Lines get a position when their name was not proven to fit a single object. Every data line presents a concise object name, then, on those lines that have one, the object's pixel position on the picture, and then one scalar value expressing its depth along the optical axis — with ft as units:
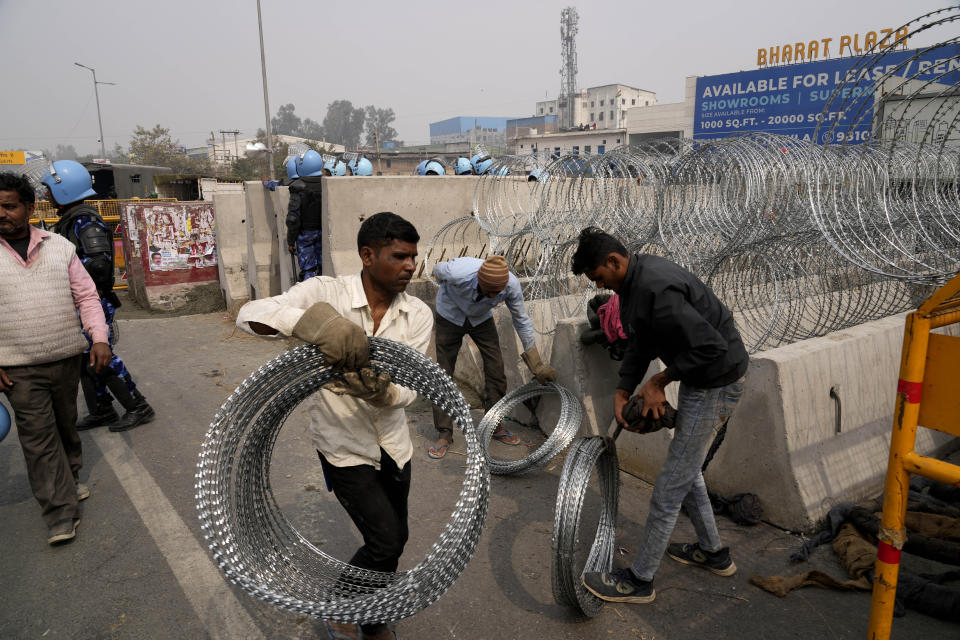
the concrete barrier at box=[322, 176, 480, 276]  29.99
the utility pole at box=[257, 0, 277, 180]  83.51
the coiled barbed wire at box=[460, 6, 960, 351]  17.97
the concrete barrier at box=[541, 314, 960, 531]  13.30
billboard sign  109.70
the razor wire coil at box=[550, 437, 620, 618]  10.14
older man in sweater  12.73
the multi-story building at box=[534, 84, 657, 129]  311.43
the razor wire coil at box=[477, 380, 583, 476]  16.11
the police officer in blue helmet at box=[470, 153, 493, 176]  50.05
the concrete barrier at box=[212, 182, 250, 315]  38.47
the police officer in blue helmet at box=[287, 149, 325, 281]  30.68
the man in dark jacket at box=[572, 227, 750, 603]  10.02
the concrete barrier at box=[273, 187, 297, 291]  33.96
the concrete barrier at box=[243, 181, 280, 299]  35.91
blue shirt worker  16.57
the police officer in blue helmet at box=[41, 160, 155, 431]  17.47
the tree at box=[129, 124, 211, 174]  201.87
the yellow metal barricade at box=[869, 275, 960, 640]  6.97
